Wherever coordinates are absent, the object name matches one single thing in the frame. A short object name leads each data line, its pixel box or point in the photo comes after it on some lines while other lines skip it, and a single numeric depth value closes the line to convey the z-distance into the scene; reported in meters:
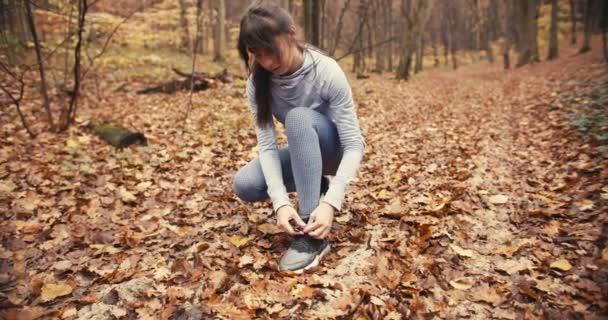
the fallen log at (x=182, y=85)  9.17
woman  1.80
